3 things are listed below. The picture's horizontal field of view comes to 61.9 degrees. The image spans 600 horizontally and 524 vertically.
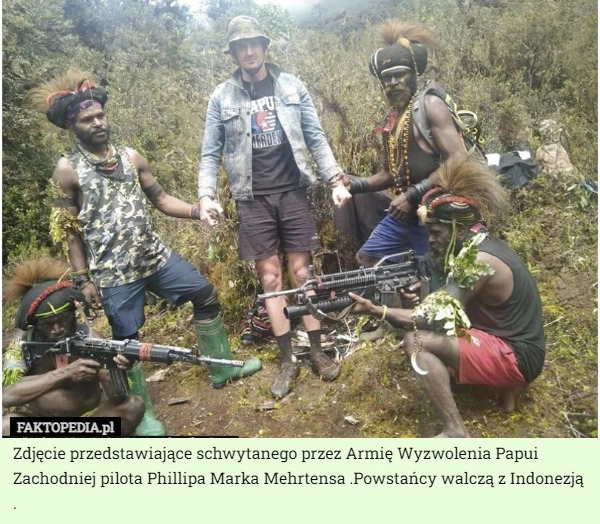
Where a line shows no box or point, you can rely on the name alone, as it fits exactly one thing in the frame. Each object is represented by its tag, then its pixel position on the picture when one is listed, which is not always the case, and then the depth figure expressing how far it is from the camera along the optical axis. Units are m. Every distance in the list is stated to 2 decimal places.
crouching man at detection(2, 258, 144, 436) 2.86
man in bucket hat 3.41
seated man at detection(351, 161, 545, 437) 2.64
